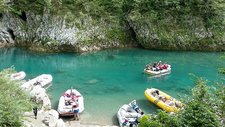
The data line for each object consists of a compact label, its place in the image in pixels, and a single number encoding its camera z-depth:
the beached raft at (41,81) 16.38
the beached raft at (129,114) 12.62
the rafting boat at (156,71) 19.28
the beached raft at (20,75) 17.48
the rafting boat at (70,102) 13.34
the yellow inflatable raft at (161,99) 13.91
